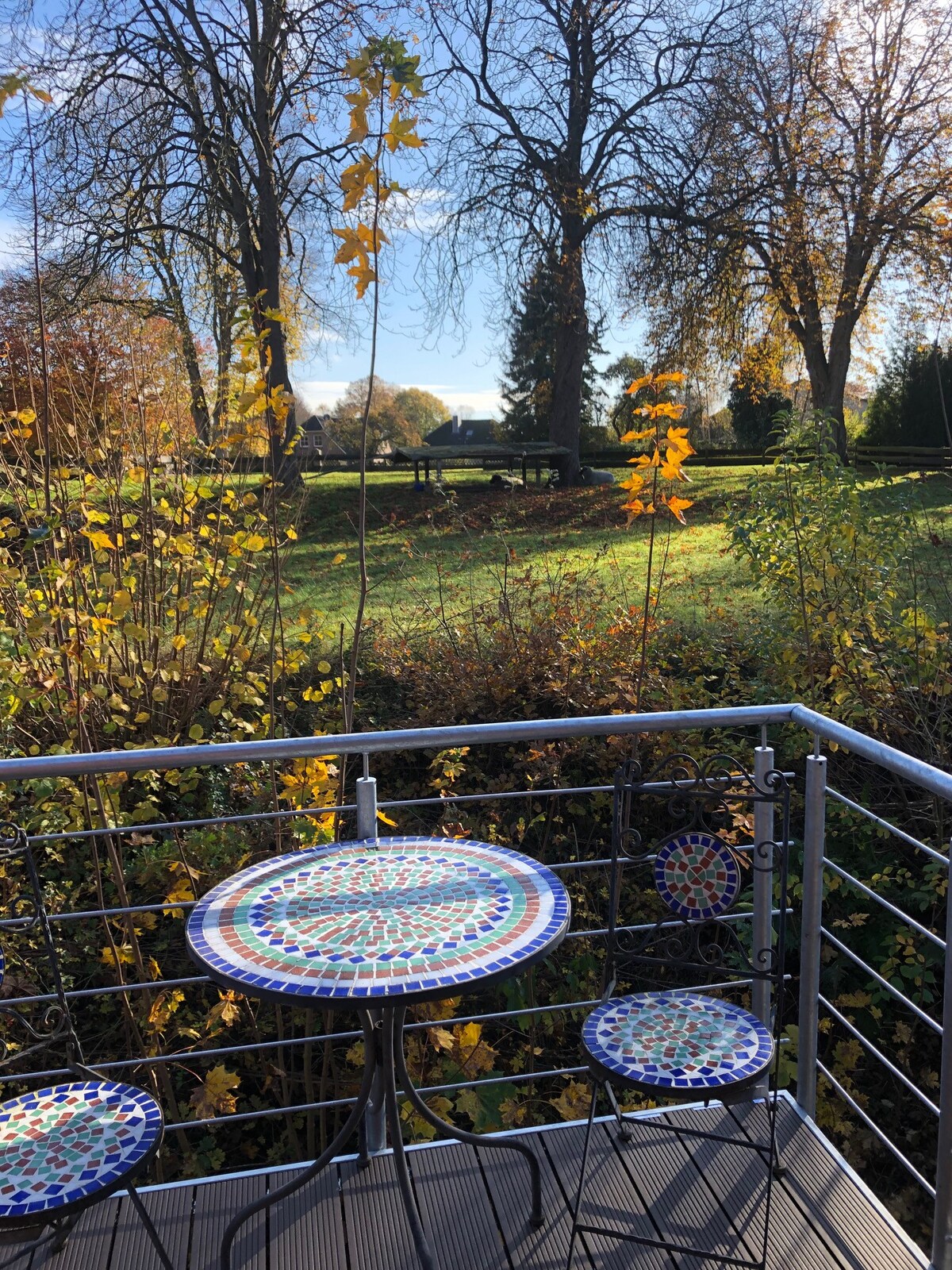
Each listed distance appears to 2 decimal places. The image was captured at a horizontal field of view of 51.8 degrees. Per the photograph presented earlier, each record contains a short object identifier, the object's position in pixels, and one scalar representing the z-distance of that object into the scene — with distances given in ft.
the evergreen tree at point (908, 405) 63.41
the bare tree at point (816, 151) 44.45
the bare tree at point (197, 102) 29.84
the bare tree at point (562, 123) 45.03
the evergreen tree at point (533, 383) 74.33
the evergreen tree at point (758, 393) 59.26
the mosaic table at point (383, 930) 5.38
